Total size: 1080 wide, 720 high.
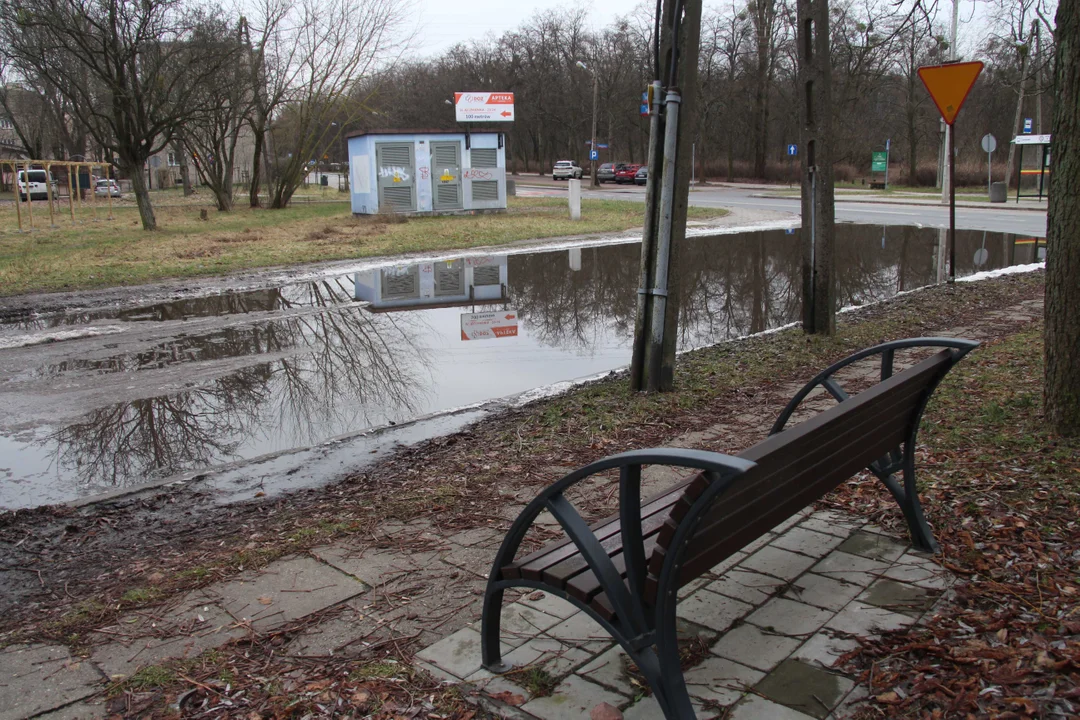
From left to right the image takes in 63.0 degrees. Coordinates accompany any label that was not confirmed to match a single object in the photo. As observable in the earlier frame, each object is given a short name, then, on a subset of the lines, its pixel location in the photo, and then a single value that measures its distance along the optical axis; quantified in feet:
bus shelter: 104.10
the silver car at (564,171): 200.44
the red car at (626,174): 183.32
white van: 163.84
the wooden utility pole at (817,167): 27.68
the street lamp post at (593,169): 161.28
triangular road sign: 36.19
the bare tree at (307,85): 108.68
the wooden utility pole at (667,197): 20.86
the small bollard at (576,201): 86.17
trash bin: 106.32
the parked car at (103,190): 166.20
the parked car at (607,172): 190.49
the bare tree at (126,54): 70.23
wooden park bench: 7.75
